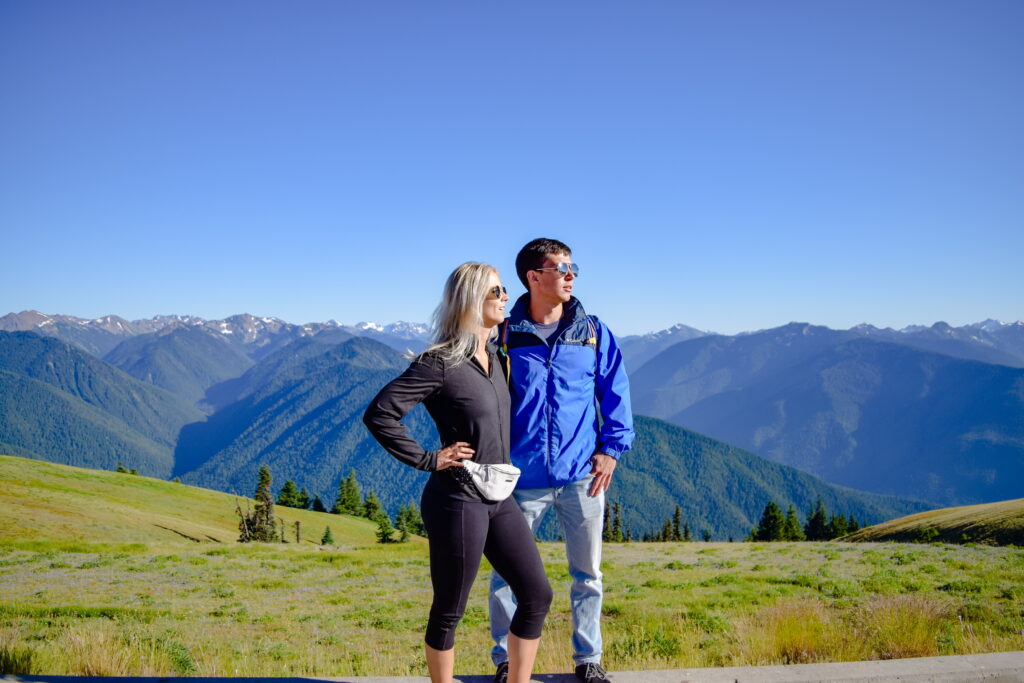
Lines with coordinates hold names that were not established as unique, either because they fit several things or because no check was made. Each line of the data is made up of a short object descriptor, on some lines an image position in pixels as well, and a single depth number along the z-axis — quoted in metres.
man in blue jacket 4.74
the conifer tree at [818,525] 73.04
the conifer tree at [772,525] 70.19
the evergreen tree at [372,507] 89.04
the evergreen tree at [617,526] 72.61
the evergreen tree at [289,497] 91.75
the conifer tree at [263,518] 57.97
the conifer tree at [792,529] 68.06
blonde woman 3.92
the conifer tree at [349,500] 88.31
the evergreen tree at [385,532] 64.06
